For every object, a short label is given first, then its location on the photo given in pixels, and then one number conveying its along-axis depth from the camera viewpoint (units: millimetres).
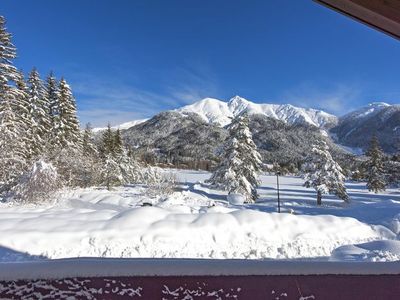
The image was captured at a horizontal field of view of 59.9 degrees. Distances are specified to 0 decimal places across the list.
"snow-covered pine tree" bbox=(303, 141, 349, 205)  21531
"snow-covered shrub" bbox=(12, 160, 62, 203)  15453
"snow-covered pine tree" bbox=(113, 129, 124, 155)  28616
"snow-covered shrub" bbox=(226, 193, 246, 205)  19406
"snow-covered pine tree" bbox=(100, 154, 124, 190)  25009
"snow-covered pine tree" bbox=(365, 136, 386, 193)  25859
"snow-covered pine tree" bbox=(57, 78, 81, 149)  22031
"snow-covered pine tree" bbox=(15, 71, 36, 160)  18234
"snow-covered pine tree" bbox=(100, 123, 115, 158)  27609
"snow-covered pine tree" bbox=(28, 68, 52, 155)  20092
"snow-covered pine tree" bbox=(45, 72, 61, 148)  21906
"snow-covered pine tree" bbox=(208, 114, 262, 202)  20830
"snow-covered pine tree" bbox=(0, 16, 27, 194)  16141
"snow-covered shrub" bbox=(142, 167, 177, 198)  20297
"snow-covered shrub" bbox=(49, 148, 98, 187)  18672
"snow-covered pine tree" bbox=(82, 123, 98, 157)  25550
